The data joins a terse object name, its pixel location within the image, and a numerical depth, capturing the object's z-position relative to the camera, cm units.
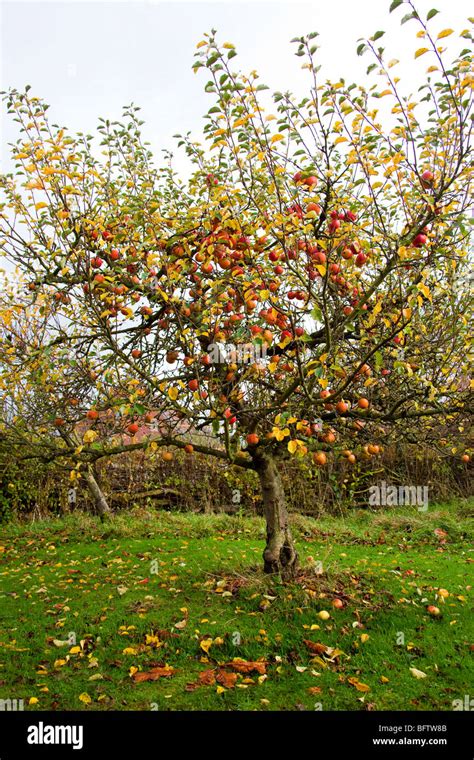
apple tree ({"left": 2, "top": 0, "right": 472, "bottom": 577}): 361
